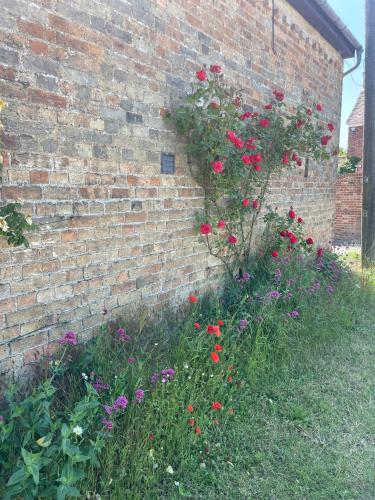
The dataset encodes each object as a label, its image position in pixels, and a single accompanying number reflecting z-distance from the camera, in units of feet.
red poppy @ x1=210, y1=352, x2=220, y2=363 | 8.57
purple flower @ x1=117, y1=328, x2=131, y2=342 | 8.77
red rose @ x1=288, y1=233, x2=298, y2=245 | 15.12
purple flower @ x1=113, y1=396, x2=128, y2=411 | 6.81
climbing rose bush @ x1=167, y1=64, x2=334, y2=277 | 11.25
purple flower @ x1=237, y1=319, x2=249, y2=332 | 10.85
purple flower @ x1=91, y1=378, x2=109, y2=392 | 7.40
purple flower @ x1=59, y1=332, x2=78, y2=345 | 7.86
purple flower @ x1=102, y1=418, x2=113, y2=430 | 6.47
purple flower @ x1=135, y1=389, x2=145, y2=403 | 7.18
